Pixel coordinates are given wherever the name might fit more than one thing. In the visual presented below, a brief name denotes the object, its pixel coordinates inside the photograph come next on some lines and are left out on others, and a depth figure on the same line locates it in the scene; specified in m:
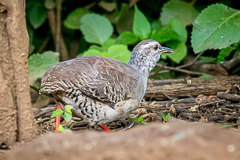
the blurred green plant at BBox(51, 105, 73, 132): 7.70
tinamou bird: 8.40
